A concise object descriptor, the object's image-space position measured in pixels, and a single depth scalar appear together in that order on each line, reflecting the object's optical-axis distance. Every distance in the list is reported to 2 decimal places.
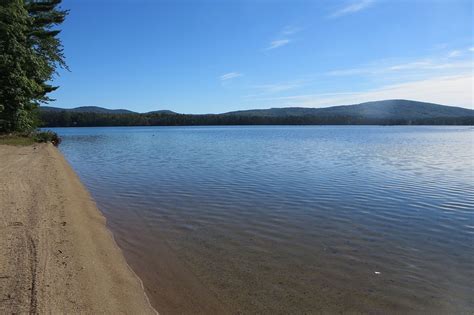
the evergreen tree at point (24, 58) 27.62
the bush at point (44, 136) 34.40
